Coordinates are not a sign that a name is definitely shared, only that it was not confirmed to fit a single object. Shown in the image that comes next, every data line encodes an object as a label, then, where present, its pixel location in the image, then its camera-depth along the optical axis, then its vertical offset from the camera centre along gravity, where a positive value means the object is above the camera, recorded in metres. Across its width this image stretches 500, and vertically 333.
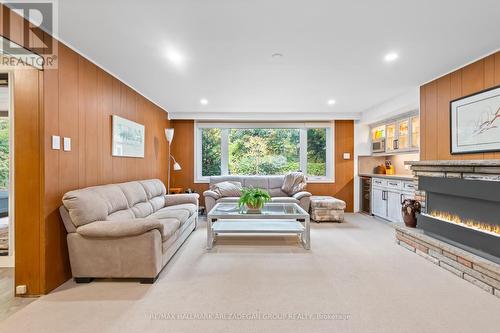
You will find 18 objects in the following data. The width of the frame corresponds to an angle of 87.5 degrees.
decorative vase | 3.68 -0.65
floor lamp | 5.65 +0.61
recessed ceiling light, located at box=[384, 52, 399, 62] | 2.89 +1.24
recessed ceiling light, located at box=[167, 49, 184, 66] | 2.83 +1.24
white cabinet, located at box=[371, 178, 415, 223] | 4.62 -0.58
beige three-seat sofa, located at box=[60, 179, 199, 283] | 2.49 -0.74
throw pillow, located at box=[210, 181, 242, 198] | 5.57 -0.49
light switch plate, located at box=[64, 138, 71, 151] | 2.64 +0.23
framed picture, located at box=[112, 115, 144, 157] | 3.63 +0.44
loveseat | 5.25 -0.54
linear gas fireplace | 2.58 -0.55
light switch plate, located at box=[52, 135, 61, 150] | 2.46 +0.23
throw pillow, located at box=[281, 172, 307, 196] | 5.69 -0.37
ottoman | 5.21 -0.90
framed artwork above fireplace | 2.85 +0.51
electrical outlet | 2.33 -1.10
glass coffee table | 3.58 -0.89
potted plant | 3.80 -0.50
